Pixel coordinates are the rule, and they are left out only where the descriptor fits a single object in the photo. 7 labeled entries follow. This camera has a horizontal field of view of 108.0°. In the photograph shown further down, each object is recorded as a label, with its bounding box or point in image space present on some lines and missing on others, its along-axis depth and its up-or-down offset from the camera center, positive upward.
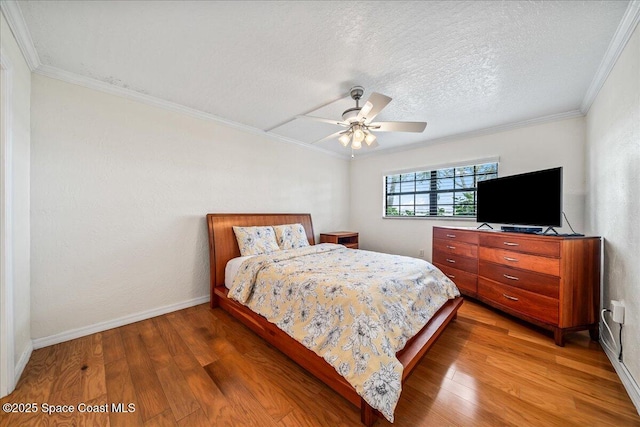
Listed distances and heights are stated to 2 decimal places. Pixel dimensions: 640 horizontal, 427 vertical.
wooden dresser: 2.04 -0.62
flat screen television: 2.28 +0.17
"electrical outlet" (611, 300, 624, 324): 1.67 -0.70
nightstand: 4.16 -0.48
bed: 1.42 -0.94
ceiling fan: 2.15 +0.85
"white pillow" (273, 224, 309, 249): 3.30 -0.36
